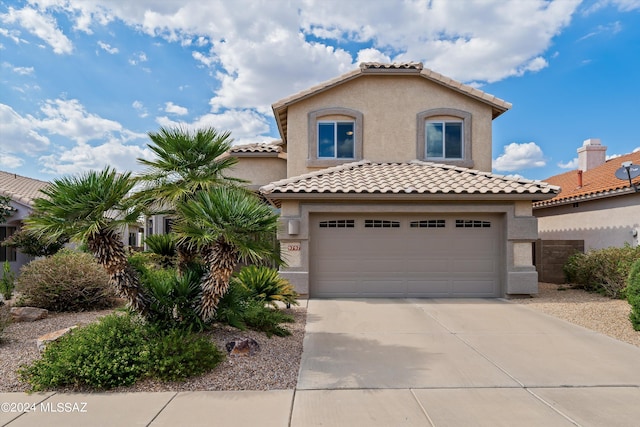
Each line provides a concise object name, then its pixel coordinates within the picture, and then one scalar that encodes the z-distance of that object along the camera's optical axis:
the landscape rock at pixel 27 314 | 8.59
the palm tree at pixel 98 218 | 5.50
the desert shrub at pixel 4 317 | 7.13
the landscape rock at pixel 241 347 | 5.98
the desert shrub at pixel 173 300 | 6.29
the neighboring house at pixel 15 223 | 15.19
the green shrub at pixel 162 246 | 7.88
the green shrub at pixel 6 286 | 10.02
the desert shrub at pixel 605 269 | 11.38
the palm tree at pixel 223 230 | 5.76
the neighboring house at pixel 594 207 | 13.30
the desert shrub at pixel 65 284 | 9.50
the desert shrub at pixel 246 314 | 6.79
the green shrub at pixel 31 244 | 12.66
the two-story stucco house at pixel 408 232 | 11.29
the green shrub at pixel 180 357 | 5.22
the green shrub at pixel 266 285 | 8.94
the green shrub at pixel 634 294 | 7.70
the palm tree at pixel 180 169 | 6.61
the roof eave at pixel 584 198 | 13.18
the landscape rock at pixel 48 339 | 5.97
